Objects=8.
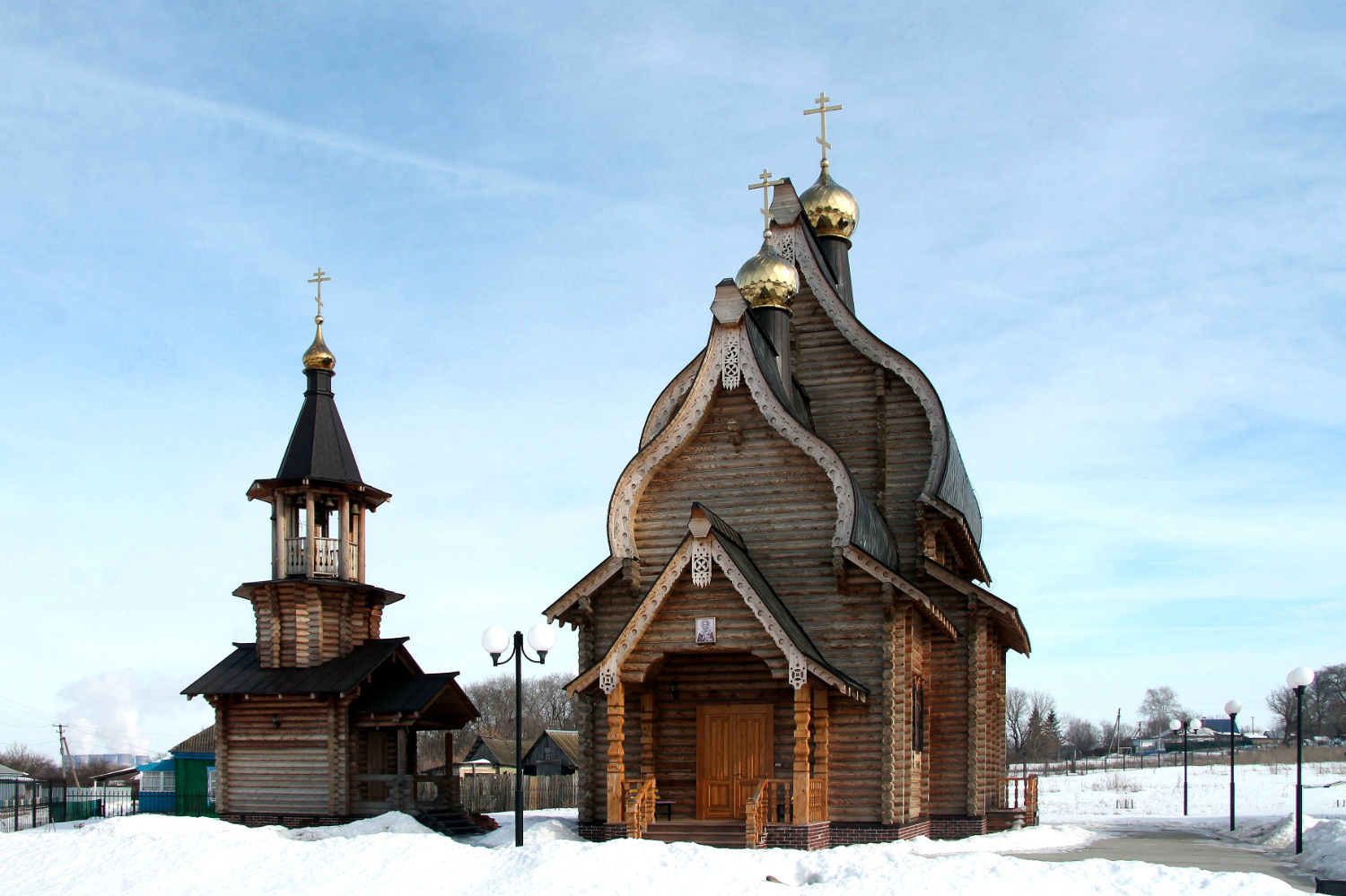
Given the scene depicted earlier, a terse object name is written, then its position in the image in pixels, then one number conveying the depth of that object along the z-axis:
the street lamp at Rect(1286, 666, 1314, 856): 18.64
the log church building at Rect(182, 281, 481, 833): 24.20
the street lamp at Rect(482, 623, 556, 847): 15.18
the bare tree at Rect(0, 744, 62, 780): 85.61
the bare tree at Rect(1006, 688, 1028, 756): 103.12
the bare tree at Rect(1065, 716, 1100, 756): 116.32
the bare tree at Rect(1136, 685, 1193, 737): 143.64
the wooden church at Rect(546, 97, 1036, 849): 17.62
